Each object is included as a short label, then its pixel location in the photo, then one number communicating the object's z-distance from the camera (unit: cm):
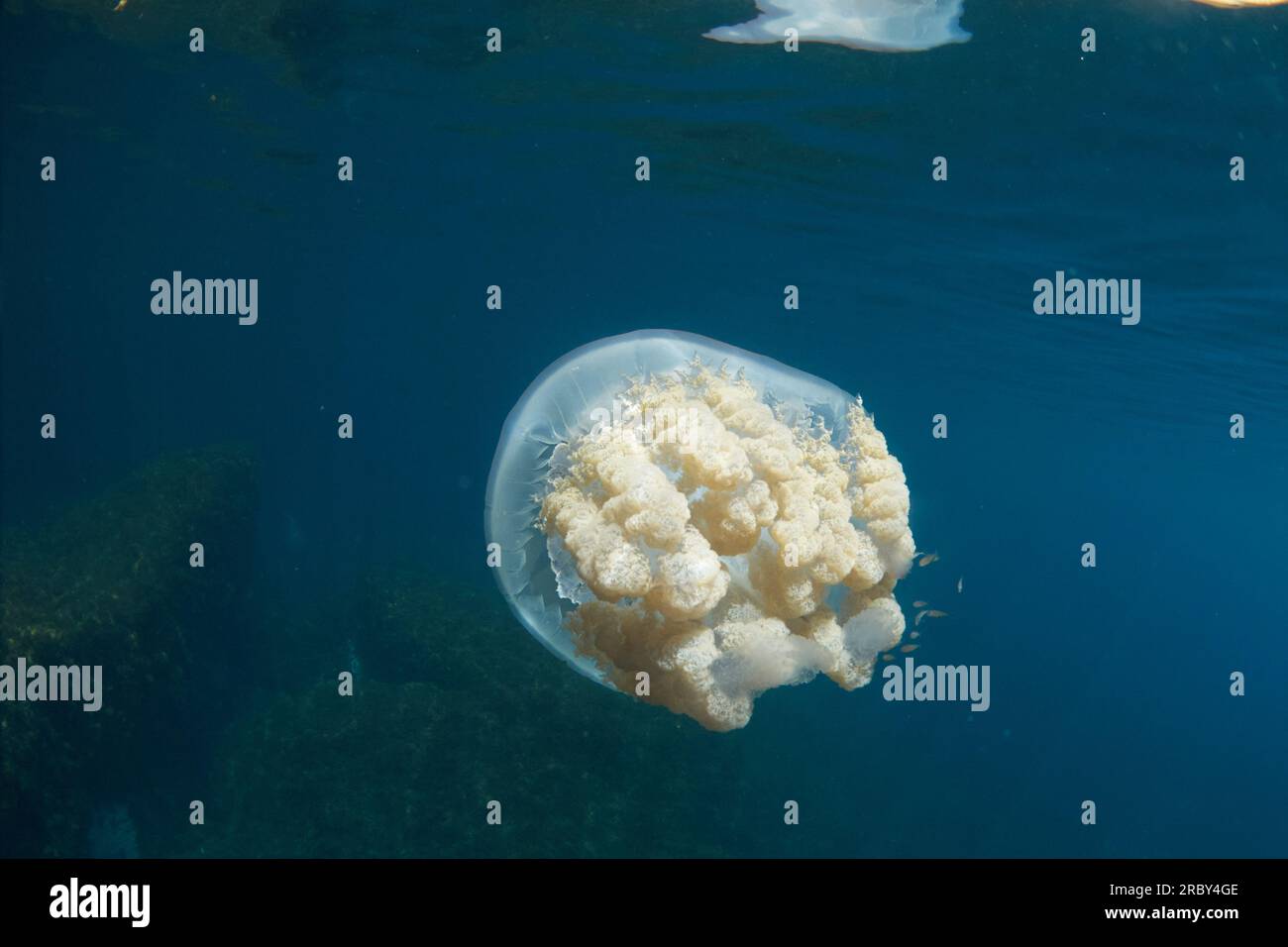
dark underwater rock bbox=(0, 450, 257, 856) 922
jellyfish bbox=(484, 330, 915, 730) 359
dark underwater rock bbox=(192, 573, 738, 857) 917
